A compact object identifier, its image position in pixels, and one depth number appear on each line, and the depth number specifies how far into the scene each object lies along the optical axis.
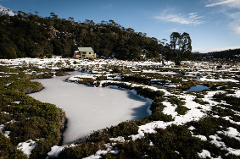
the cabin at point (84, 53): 62.88
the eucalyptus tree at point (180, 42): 50.21
